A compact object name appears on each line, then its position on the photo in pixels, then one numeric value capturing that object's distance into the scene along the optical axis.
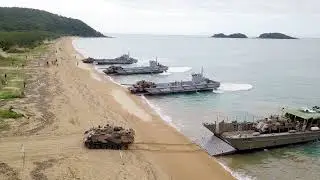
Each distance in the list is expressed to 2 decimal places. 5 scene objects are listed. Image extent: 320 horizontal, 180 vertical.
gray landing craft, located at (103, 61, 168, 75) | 80.88
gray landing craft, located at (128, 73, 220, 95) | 57.81
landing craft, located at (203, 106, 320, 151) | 32.50
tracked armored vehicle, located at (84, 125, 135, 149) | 29.12
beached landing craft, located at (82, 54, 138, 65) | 100.44
